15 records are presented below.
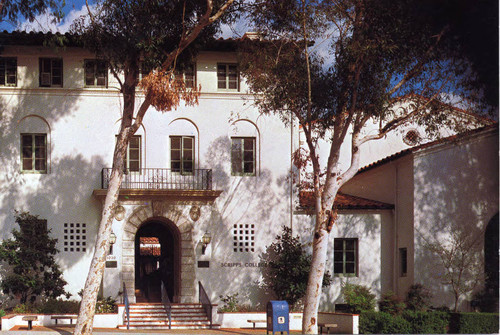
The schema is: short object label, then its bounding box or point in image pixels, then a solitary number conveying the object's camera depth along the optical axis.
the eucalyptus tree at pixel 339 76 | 24.91
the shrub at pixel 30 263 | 29.94
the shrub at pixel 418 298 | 30.53
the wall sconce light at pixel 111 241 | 31.23
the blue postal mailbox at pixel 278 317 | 25.12
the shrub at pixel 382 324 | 28.75
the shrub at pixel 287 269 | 30.75
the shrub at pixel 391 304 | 30.03
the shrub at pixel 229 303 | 31.11
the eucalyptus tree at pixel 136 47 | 24.94
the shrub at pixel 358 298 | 30.30
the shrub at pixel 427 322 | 29.06
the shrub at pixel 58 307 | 29.31
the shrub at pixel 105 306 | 29.64
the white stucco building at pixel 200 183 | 31.47
